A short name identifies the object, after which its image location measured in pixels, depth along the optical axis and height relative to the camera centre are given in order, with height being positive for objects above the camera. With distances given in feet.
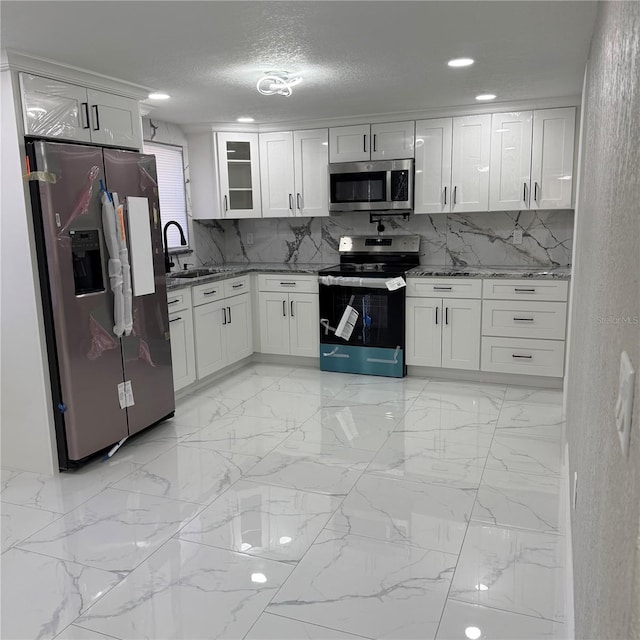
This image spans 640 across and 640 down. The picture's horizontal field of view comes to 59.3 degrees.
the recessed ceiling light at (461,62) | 10.39 +2.89
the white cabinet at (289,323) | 16.78 -3.02
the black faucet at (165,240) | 14.58 -0.44
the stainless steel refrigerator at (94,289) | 9.58 -1.14
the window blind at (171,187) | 16.38 +1.14
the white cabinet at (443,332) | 14.99 -3.06
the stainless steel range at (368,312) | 15.67 -2.58
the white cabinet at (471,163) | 15.01 +1.47
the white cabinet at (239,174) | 17.10 +1.51
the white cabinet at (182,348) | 13.64 -3.02
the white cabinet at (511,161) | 14.62 +1.47
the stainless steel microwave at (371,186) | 15.65 +0.98
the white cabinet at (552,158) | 14.17 +1.47
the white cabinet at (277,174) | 17.04 +1.48
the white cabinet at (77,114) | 9.46 +2.08
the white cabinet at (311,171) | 16.61 +1.49
